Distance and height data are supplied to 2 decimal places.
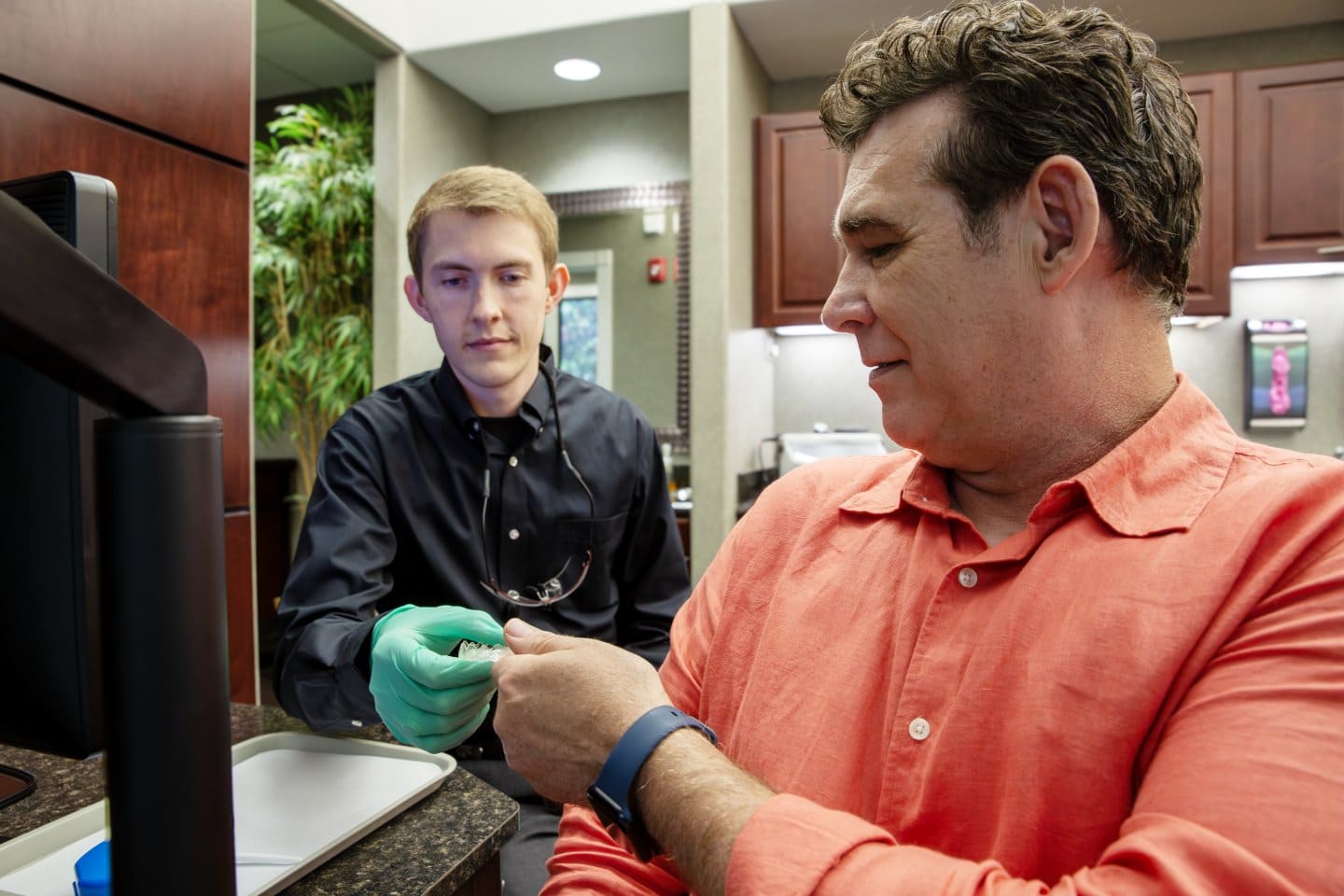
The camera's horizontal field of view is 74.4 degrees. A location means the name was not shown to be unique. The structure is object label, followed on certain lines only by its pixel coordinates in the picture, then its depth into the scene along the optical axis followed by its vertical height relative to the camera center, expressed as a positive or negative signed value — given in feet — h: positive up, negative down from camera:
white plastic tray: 2.54 -1.26
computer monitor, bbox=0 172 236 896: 1.16 -0.18
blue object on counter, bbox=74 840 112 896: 2.26 -1.15
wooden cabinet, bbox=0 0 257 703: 6.64 +2.31
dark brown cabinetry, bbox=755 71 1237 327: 11.20 +2.60
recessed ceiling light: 12.02 +4.87
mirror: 12.64 +1.69
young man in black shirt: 5.18 -0.35
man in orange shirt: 2.10 -0.52
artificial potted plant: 12.40 +2.26
